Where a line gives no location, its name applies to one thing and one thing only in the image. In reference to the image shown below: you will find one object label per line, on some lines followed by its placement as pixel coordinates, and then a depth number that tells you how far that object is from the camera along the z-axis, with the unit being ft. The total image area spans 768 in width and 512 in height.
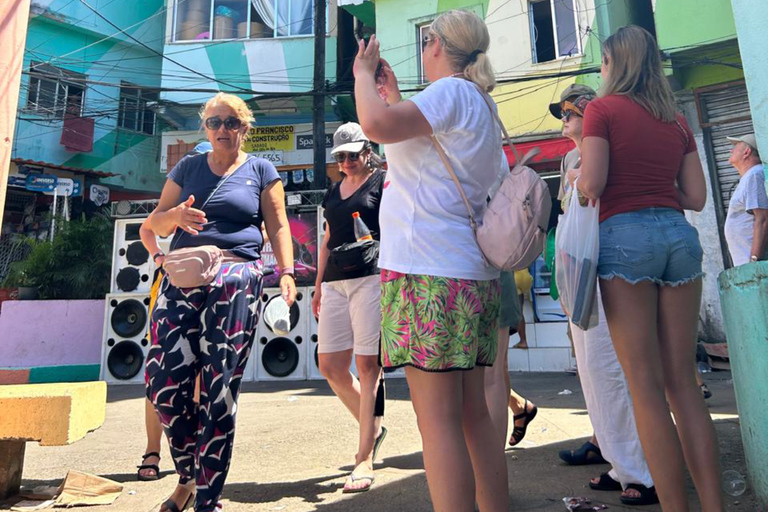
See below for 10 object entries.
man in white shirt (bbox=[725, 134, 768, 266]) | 11.87
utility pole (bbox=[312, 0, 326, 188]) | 38.93
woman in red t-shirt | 5.88
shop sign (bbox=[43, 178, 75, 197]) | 51.37
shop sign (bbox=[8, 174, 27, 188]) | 51.98
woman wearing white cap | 9.96
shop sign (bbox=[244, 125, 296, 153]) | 54.54
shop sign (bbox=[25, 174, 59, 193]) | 52.08
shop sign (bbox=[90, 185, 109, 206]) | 56.29
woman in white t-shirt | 5.00
